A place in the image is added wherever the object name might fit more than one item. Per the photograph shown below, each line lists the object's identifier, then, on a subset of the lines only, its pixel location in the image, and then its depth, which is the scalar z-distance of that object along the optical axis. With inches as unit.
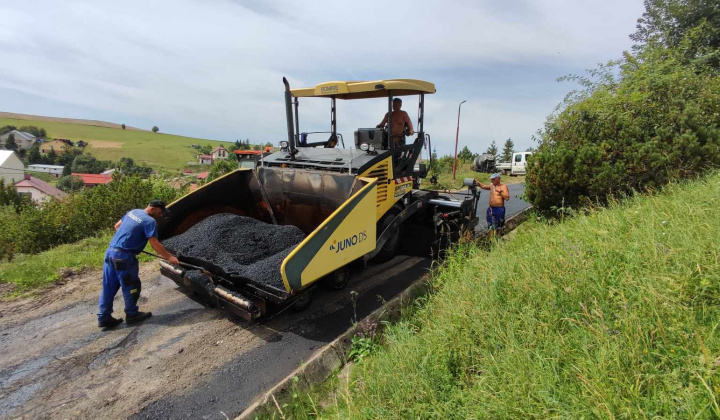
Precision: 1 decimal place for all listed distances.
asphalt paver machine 140.7
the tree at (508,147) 1614.9
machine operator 207.0
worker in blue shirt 150.6
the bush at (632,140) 212.2
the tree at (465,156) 1078.5
